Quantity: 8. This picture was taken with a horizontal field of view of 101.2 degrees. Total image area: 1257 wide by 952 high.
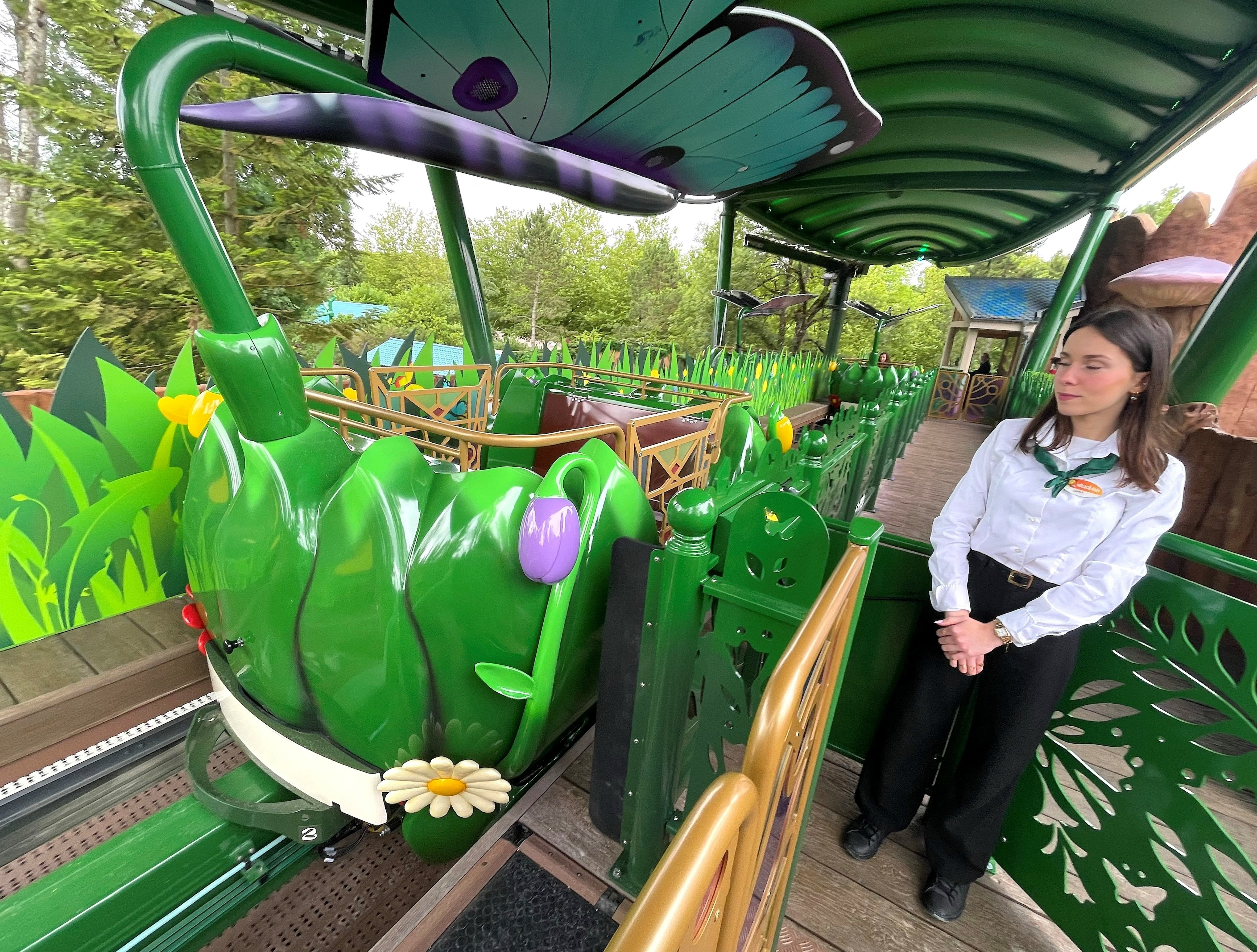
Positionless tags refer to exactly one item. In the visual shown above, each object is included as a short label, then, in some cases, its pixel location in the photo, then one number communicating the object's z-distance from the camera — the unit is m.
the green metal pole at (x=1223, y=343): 2.04
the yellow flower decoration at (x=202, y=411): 1.82
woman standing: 1.00
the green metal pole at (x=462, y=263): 4.98
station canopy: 3.24
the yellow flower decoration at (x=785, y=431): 2.24
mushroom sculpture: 4.50
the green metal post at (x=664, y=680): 1.07
